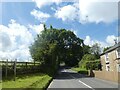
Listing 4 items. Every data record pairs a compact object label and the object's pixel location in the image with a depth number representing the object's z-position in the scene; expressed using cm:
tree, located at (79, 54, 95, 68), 3010
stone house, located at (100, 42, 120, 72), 1747
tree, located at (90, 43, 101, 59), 3767
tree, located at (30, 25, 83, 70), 1810
